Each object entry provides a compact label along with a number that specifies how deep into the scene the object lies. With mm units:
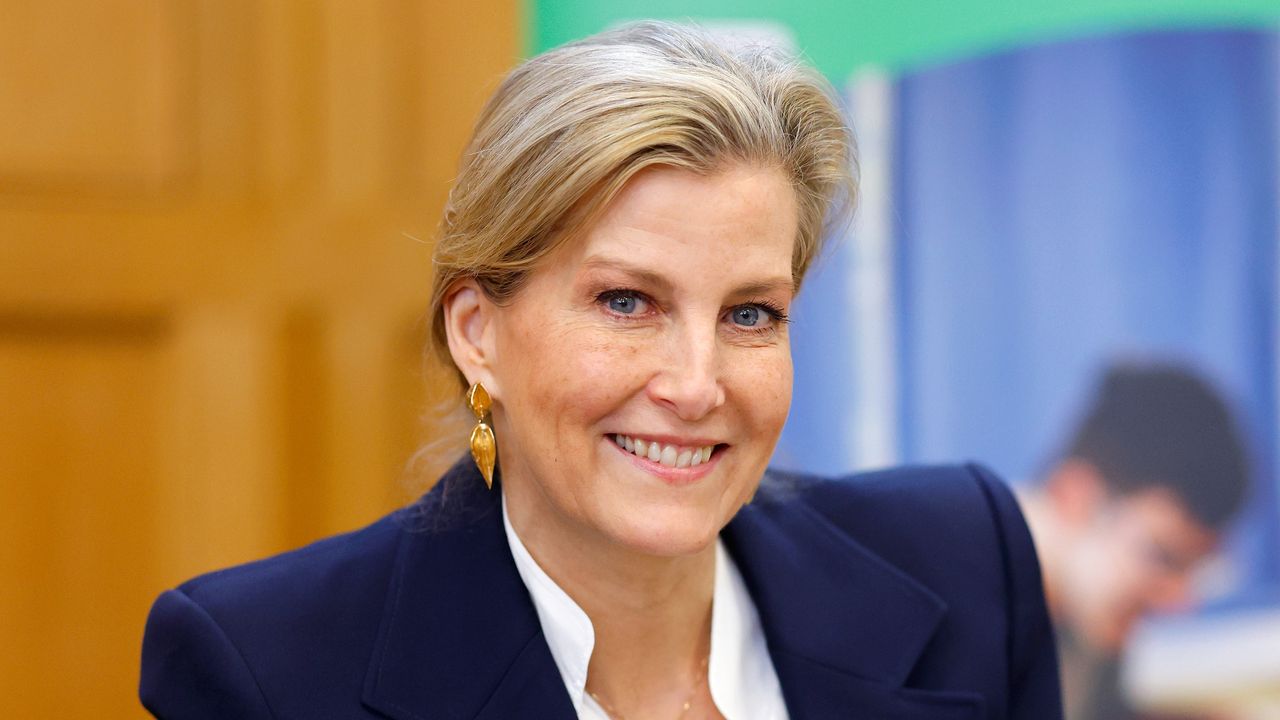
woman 2752
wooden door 4215
